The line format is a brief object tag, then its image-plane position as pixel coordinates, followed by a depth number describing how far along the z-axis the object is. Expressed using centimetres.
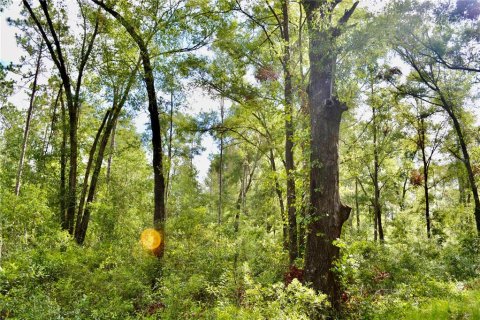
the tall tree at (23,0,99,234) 1379
